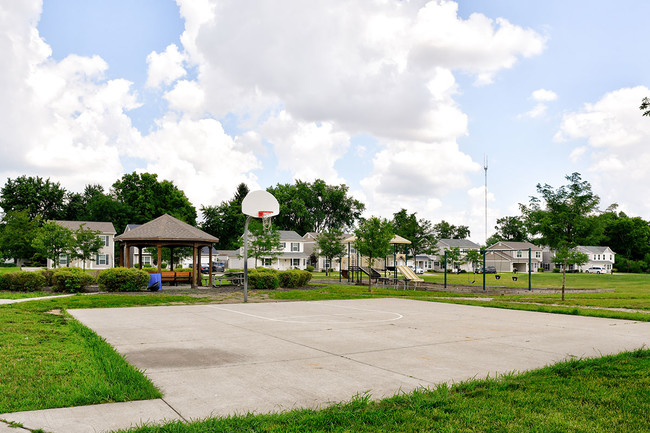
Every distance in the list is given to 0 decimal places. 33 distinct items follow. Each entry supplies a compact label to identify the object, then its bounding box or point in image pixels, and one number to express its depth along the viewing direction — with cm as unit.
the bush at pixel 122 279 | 2140
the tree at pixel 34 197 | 8344
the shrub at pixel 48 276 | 2269
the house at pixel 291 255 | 7306
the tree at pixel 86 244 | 3623
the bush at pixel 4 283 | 2102
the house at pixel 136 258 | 6582
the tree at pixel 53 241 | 3396
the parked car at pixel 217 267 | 6022
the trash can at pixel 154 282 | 2283
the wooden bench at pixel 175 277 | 2639
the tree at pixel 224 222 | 8656
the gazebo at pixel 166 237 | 2488
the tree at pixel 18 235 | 5791
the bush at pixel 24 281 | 2092
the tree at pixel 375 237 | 2652
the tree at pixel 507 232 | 11038
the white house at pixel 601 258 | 9356
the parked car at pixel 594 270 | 8197
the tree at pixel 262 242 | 3990
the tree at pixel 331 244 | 4818
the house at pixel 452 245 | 8718
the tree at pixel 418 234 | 6506
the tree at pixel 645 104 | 702
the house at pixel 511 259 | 8476
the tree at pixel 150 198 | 7400
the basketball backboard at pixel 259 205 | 2010
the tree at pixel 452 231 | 11356
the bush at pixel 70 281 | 2066
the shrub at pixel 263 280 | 2452
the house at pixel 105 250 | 6062
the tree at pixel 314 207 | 9425
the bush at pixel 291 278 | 2634
